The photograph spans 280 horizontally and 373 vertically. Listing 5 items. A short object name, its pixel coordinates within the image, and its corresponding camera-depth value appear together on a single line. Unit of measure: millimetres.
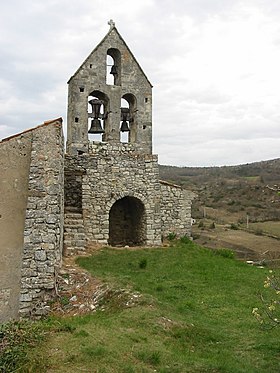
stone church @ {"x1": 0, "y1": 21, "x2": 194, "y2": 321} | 13742
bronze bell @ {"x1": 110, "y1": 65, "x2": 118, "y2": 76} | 17156
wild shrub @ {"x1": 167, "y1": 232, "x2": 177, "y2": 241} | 17094
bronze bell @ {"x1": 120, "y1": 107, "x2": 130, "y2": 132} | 17062
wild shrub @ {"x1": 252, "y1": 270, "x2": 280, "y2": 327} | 8712
